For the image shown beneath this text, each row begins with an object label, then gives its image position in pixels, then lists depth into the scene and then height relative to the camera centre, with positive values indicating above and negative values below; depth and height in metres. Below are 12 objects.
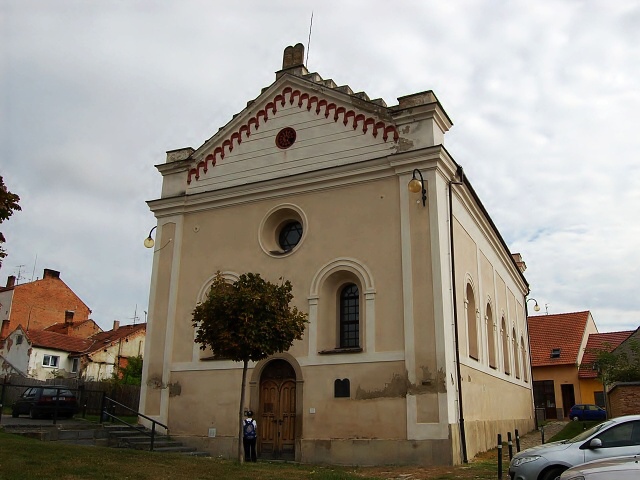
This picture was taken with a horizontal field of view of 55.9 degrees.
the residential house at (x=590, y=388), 41.75 +2.09
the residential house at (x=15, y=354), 44.16 +4.04
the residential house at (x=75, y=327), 52.84 +7.20
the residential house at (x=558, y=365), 42.45 +3.67
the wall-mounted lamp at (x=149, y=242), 21.94 +5.96
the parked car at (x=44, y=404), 23.52 +0.27
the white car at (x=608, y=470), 6.68 -0.56
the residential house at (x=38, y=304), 52.22 +9.37
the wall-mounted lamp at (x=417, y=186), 17.02 +6.34
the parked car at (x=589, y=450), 10.34 -0.50
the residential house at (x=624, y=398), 17.67 +0.65
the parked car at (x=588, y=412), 34.72 +0.40
